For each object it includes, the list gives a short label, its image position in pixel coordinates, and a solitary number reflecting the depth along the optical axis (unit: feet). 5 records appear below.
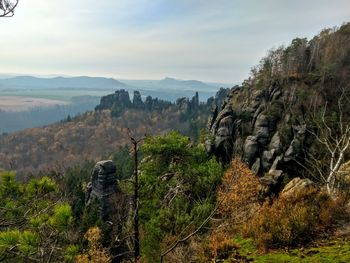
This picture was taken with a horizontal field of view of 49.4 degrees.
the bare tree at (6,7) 24.12
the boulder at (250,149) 173.78
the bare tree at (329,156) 59.76
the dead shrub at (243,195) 74.98
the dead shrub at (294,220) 40.11
